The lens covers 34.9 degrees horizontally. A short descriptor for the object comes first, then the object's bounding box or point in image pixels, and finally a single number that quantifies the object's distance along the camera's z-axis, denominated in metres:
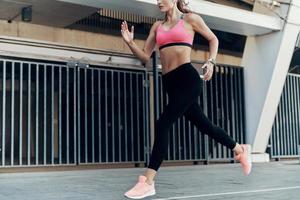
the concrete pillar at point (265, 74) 12.00
